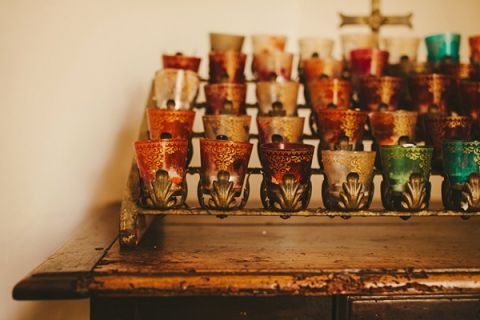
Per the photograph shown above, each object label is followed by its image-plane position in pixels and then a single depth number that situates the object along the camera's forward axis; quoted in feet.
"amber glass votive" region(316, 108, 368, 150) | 2.48
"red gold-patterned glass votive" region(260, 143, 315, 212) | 2.16
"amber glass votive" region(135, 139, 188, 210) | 2.17
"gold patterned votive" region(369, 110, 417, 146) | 2.53
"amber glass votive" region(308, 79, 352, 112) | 2.78
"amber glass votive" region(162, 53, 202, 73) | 3.01
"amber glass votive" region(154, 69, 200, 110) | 2.76
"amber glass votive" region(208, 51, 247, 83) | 3.00
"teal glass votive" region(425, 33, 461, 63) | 3.24
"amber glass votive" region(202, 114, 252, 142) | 2.42
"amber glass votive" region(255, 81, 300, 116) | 2.80
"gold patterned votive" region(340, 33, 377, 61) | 3.42
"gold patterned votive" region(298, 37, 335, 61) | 3.36
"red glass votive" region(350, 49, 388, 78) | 3.11
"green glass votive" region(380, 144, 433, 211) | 2.21
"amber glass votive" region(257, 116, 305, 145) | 2.48
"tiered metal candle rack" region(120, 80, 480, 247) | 2.15
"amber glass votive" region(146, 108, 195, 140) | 2.43
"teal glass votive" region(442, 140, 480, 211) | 2.23
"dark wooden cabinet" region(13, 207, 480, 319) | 1.81
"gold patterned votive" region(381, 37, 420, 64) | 3.43
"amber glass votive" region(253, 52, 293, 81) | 3.06
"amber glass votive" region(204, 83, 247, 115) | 2.76
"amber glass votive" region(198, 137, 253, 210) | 2.19
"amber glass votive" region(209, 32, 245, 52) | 3.24
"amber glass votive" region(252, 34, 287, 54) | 3.36
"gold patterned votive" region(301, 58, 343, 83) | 3.01
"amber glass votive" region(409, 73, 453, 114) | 2.82
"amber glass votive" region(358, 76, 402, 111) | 2.81
